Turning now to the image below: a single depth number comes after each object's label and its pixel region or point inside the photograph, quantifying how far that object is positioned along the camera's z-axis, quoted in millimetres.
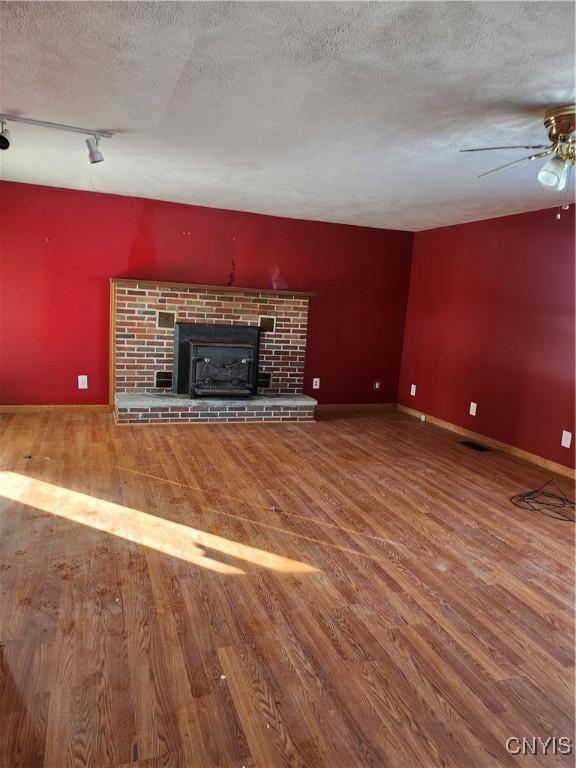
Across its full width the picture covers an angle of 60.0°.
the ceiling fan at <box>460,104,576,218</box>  2242
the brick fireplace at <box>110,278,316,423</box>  5020
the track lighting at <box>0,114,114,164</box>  2776
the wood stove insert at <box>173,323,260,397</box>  5172
